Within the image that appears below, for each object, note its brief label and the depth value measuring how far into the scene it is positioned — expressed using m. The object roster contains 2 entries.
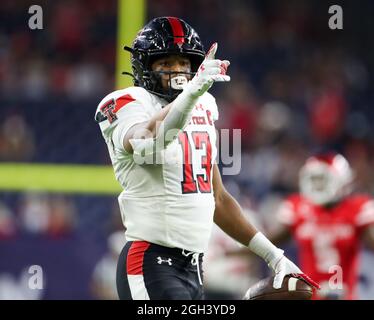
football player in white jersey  5.68
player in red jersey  9.80
